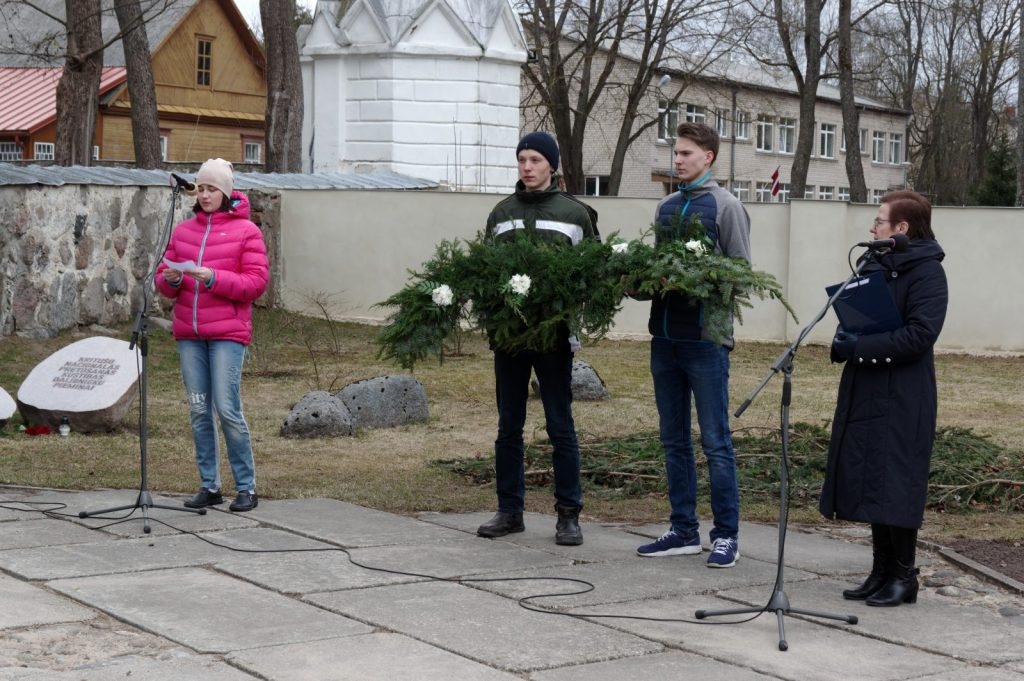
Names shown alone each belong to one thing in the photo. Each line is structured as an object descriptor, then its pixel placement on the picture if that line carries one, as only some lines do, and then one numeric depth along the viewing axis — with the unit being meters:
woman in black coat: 5.96
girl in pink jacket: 7.66
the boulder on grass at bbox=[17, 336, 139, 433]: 10.85
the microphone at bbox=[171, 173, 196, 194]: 7.61
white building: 25.09
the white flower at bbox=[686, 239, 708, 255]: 6.49
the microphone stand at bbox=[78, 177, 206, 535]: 7.37
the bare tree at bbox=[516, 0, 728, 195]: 35.84
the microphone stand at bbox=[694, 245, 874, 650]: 5.48
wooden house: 43.97
